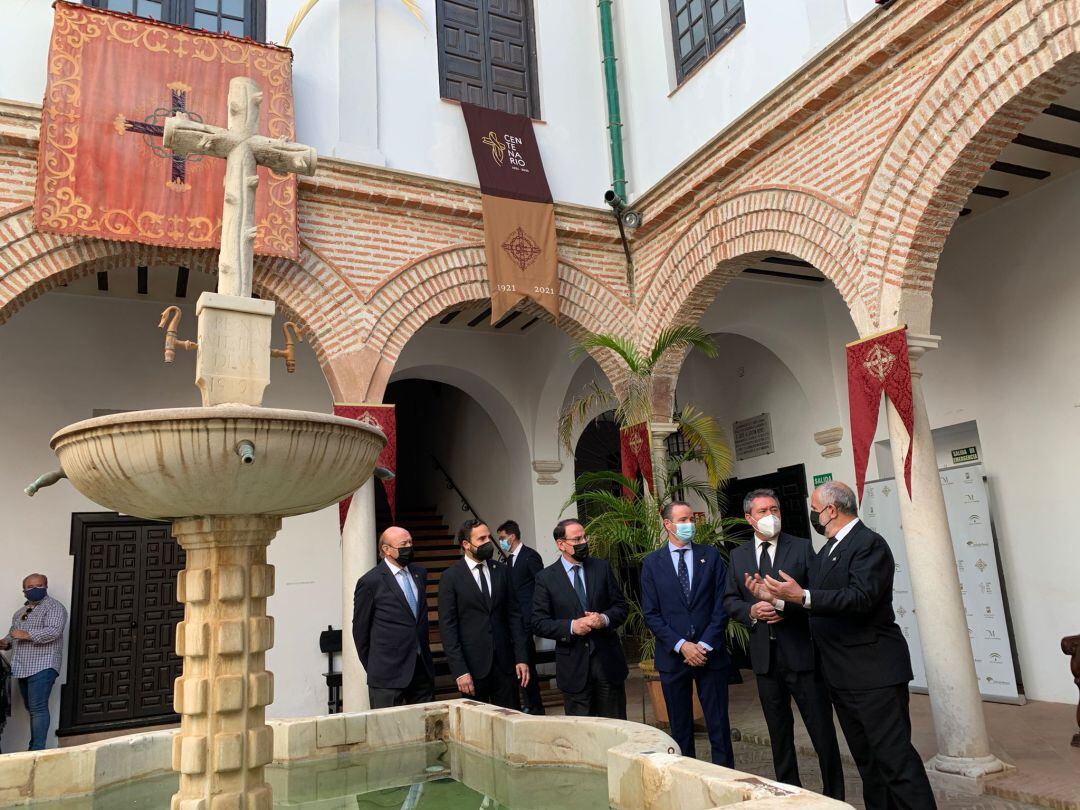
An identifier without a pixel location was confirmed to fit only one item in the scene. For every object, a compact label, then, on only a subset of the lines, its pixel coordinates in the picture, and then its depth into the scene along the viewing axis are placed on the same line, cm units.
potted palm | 712
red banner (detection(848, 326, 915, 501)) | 579
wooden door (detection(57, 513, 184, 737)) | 852
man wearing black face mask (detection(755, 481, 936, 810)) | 358
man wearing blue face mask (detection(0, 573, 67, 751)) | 763
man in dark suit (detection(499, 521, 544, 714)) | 619
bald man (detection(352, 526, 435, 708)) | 496
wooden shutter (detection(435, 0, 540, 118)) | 891
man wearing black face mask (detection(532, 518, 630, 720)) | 499
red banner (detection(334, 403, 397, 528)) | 733
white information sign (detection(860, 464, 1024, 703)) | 731
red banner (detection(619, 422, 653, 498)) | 807
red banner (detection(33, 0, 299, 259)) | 668
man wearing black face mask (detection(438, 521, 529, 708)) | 533
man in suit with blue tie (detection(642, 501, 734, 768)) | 468
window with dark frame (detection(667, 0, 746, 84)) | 807
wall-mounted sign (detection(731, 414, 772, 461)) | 1077
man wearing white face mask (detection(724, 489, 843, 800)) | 423
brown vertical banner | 834
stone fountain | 286
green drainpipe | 914
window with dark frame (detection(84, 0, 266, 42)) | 780
